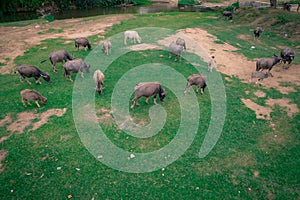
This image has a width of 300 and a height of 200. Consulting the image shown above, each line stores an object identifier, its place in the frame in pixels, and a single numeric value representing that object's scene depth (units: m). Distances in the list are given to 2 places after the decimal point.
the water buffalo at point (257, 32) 22.17
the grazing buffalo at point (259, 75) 13.80
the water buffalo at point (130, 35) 19.47
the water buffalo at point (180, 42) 17.59
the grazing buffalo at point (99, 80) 11.97
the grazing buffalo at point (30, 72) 12.62
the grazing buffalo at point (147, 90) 10.65
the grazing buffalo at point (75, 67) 13.30
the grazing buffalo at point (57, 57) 14.51
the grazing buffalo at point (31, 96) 10.57
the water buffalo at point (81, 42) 17.75
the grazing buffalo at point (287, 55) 16.08
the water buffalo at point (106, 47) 17.08
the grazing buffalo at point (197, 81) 11.93
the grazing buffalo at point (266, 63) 14.77
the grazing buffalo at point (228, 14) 29.89
